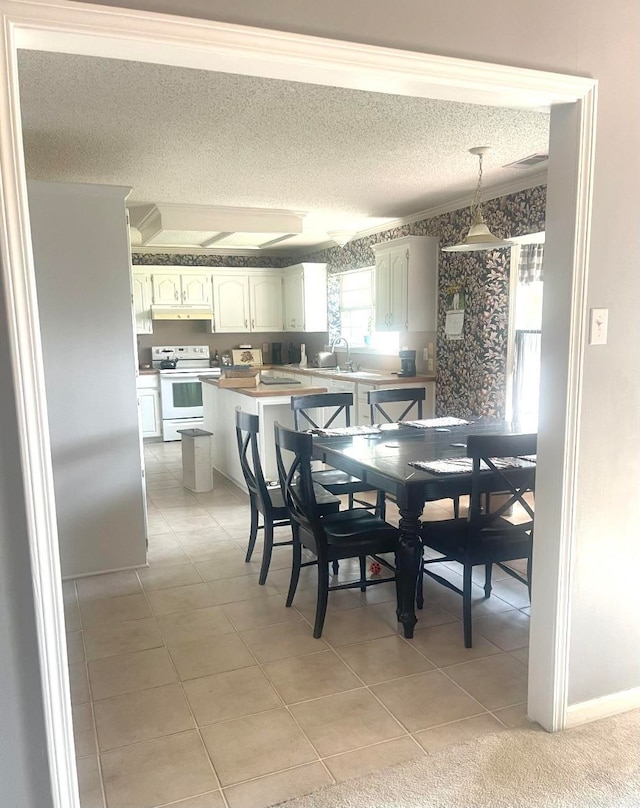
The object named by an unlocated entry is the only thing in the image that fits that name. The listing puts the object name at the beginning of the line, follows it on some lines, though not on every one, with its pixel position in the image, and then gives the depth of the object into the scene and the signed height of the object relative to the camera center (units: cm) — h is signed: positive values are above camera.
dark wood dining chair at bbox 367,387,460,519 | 437 -55
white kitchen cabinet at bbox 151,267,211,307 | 784 +45
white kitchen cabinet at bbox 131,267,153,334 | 771 +29
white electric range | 769 -95
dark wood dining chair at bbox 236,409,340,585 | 331 -100
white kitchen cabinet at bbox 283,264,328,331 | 772 +30
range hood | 779 +12
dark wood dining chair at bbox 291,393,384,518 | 372 -99
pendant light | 349 +45
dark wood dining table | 269 -70
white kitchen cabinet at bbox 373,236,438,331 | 550 +33
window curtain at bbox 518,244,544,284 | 469 +41
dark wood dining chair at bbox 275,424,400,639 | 281 -101
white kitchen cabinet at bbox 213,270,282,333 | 821 +26
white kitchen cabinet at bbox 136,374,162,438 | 765 -104
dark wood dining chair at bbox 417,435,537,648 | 257 -96
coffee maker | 578 -42
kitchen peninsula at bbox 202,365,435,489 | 503 -73
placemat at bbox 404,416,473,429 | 382 -66
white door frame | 135 +41
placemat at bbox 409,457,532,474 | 277 -68
